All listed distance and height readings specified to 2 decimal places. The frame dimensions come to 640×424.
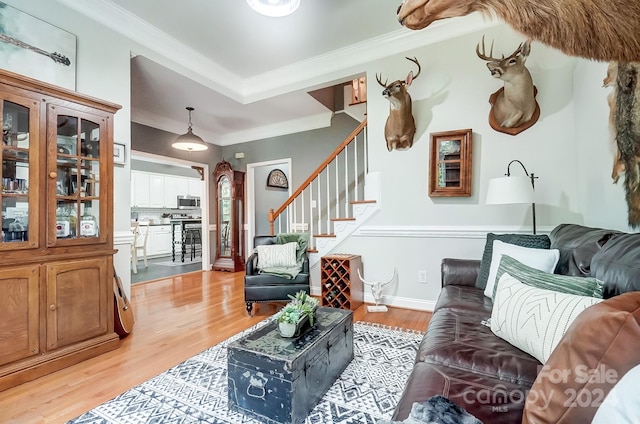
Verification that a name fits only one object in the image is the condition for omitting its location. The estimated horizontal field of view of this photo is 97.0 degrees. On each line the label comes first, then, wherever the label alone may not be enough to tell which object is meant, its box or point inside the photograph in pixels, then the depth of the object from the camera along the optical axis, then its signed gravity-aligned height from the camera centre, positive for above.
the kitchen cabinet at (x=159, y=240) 7.44 -0.78
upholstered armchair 2.92 -0.78
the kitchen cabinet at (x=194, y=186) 8.83 +0.80
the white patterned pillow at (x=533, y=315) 1.02 -0.42
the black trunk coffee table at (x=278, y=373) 1.33 -0.80
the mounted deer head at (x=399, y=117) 2.87 +1.01
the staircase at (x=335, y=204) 3.38 +0.10
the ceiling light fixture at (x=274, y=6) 2.29 +1.67
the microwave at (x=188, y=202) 8.52 +0.30
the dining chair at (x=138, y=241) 5.34 -0.61
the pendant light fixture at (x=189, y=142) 4.16 +1.03
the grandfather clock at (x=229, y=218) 5.46 -0.13
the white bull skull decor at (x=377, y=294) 3.04 -0.90
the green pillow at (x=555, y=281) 1.15 -0.32
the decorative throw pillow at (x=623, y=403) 0.47 -0.33
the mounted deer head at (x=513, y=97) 2.38 +1.04
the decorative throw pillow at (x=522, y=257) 1.67 -0.29
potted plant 1.54 -0.59
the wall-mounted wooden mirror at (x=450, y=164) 2.83 +0.48
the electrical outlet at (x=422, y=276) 3.05 -0.71
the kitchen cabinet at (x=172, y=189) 8.12 +0.68
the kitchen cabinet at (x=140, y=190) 7.33 +0.57
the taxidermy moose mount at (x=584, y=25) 1.14 +0.77
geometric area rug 1.45 -1.06
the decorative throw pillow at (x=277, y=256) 3.13 -0.50
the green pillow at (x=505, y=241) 2.01 -0.23
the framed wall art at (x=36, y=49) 2.11 +1.29
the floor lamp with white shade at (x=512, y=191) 2.18 +0.16
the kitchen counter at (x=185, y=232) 6.85 -0.52
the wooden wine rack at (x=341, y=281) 3.10 -0.78
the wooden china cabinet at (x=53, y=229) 1.80 -0.12
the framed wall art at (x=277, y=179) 6.42 +0.74
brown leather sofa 0.91 -0.60
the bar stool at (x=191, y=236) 6.84 -0.60
